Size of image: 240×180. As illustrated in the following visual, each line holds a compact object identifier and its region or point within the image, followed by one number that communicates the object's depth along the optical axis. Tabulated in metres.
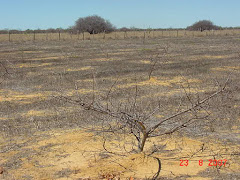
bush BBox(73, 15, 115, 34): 54.14
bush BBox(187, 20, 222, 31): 75.12
